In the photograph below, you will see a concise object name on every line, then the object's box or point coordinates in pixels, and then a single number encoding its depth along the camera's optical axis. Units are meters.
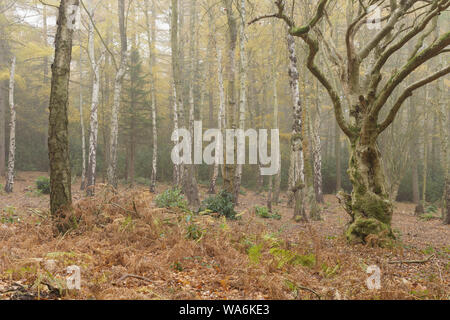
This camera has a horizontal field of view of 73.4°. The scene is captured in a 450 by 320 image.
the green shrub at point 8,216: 6.22
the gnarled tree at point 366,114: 5.77
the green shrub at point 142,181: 20.30
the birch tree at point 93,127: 12.93
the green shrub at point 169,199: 9.84
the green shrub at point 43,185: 13.66
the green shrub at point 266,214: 10.97
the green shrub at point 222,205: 9.55
